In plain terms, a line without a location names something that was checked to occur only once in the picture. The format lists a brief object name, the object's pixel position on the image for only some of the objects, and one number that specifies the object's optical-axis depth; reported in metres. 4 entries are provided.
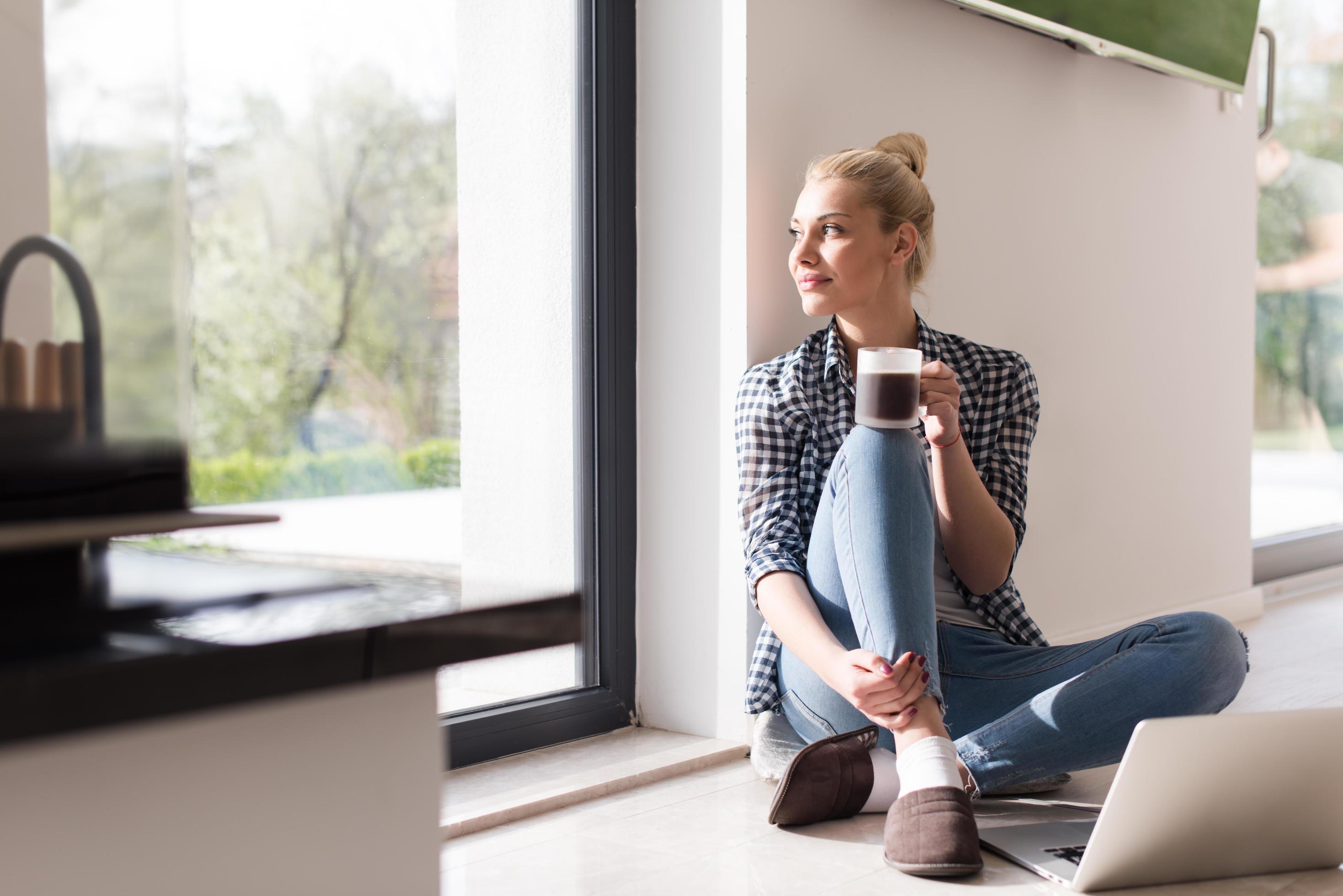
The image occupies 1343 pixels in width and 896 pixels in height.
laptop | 1.08
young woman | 1.26
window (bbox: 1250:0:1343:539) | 3.27
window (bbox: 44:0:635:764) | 1.34
